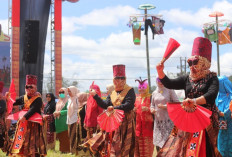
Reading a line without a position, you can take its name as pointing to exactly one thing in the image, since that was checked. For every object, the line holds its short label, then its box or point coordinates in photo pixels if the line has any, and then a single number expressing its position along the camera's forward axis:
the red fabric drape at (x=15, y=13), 19.42
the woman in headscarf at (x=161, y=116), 7.40
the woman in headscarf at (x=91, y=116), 8.66
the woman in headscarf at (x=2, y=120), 8.35
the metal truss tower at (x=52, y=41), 20.92
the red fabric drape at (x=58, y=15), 20.89
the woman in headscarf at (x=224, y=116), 6.11
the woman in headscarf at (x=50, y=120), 10.78
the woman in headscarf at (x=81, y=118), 9.48
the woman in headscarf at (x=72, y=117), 9.84
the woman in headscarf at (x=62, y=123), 10.59
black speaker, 19.16
